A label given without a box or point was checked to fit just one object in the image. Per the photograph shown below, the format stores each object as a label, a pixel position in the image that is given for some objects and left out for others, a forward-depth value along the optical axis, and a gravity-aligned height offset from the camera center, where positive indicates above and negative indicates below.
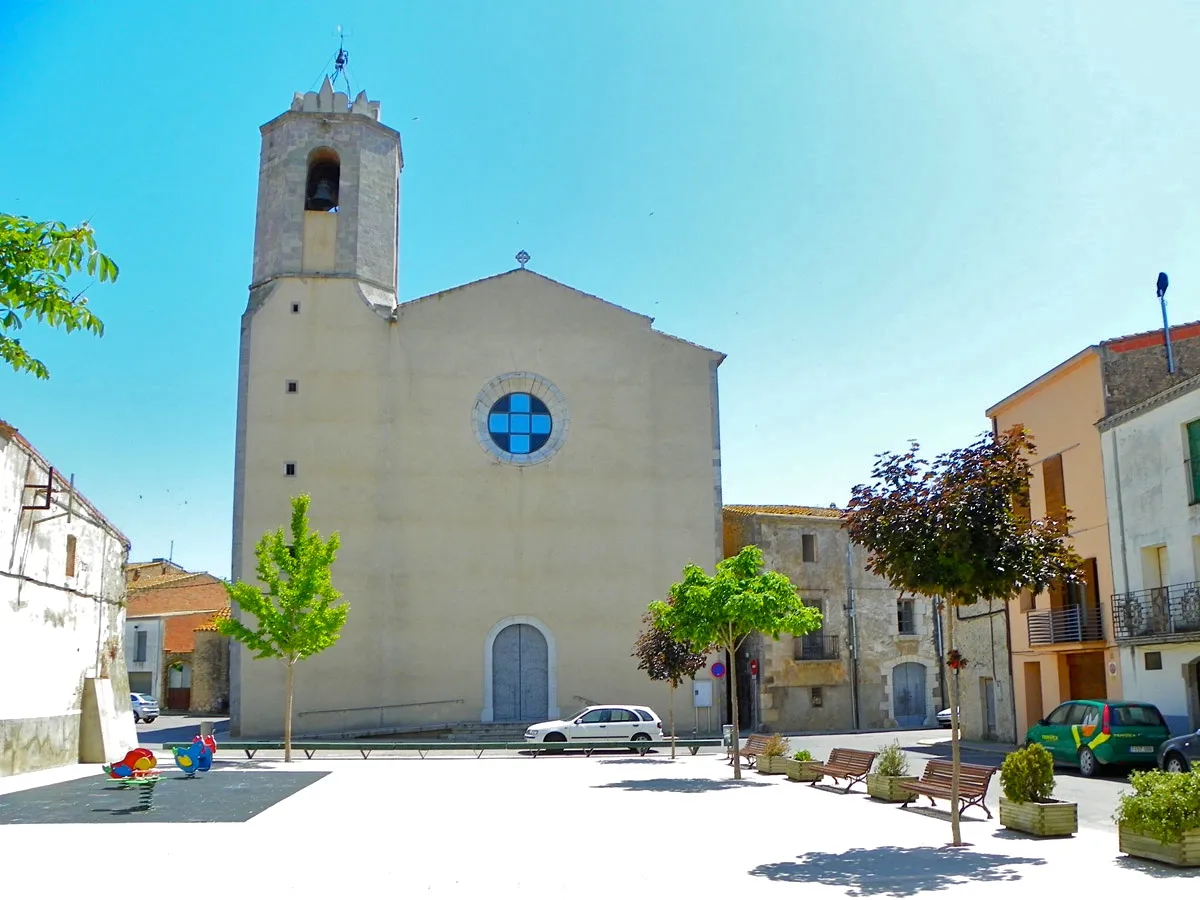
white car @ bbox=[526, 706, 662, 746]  28.27 -2.14
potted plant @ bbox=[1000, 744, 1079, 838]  11.73 -1.73
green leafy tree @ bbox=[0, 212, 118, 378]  5.25 +1.77
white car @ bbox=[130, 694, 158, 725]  43.17 -2.31
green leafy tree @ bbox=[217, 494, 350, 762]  24.39 +0.92
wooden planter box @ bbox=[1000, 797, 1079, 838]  11.70 -1.88
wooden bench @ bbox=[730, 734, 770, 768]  21.58 -2.08
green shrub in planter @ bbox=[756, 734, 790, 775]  20.48 -2.13
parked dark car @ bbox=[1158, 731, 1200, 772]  15.59 -1.63
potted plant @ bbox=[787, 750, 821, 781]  19.00 -2.15
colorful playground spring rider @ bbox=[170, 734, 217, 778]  19.80 -1.92
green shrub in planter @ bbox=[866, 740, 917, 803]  15.48 -1.91
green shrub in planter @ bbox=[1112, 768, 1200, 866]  9.64 -1.58
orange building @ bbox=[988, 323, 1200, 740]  24.78 +3.19
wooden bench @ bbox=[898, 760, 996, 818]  13.09 -1.76
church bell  36.31 +14.26
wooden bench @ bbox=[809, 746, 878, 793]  17.09 -1.93
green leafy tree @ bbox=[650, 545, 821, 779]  19.80 +0.59
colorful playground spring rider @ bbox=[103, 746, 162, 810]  17.41 -1.91
